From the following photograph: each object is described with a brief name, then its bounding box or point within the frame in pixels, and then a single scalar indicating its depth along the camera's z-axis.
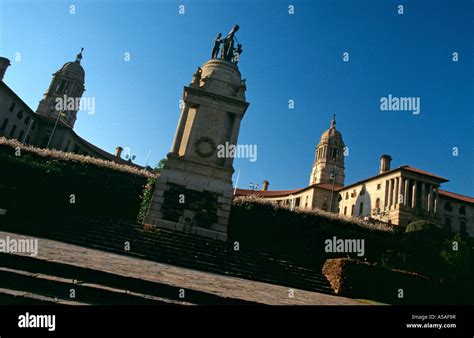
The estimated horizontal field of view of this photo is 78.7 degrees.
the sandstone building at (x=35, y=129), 40.59
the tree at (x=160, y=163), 52.69
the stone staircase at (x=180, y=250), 12.30
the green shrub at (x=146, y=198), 17.60
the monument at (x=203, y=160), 17.36
